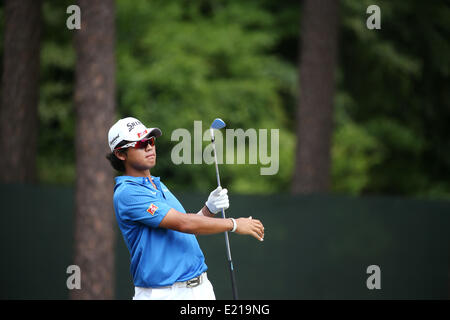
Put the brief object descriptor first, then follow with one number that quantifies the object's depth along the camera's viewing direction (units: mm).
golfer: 6891
